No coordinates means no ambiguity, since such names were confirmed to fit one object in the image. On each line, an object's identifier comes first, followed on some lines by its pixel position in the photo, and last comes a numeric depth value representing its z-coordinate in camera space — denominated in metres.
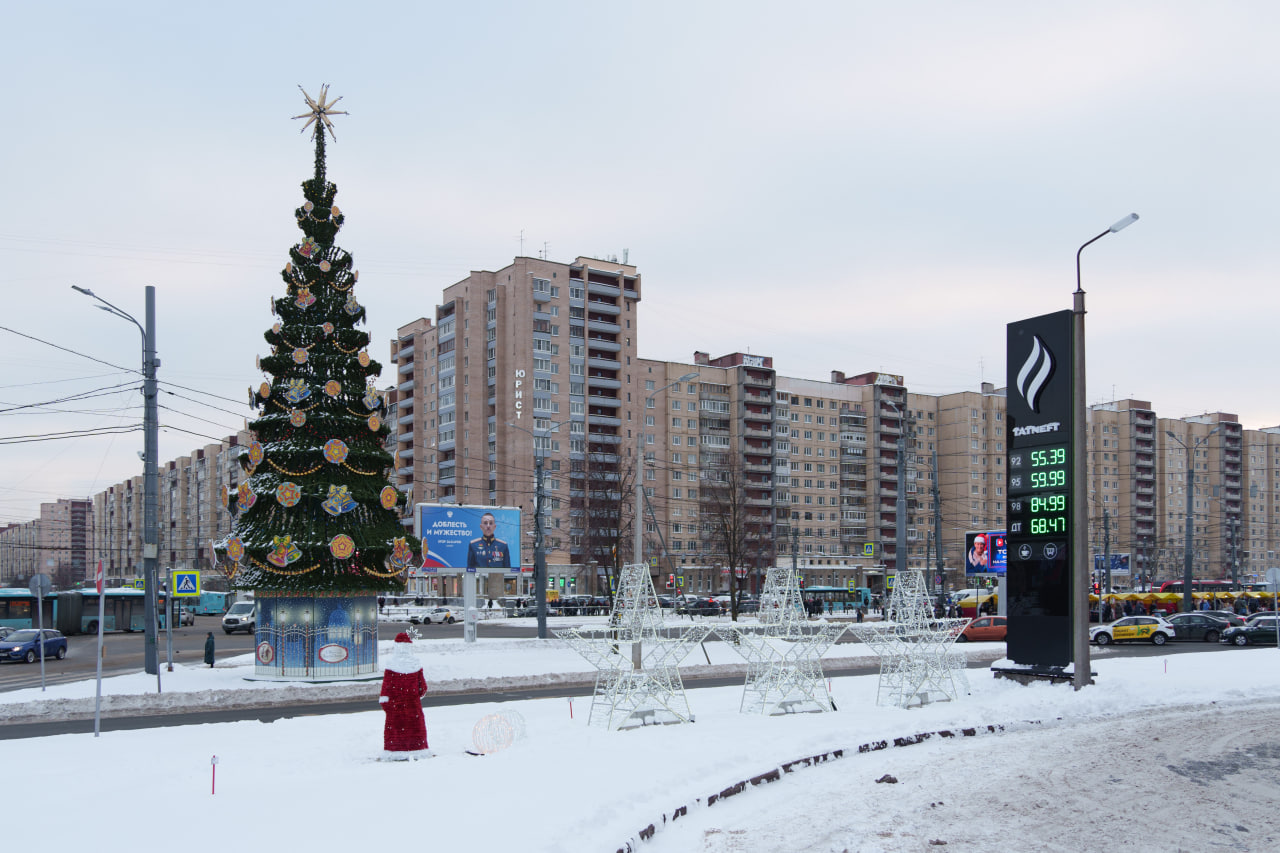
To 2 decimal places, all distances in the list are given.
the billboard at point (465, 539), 37.16
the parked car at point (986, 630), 42.09
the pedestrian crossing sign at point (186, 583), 28.20
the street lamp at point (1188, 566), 49.51
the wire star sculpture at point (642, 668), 15.66
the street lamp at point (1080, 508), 18.98
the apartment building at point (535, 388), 96.25
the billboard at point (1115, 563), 70.87
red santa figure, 13.06
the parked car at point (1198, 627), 42.75
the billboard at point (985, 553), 48.47
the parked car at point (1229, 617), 42.84
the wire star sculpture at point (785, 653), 16.97
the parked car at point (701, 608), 69.30
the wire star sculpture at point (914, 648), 18.12
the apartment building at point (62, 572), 166.05
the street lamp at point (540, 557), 36.34
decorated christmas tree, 24.38
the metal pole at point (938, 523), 45.02
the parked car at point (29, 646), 36.19
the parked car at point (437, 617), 61.12
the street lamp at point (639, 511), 24.07
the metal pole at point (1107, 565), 65.56
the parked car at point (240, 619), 52.88
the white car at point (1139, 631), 42.66
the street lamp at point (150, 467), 23.64
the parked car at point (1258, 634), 40.56
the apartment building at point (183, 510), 157.12
